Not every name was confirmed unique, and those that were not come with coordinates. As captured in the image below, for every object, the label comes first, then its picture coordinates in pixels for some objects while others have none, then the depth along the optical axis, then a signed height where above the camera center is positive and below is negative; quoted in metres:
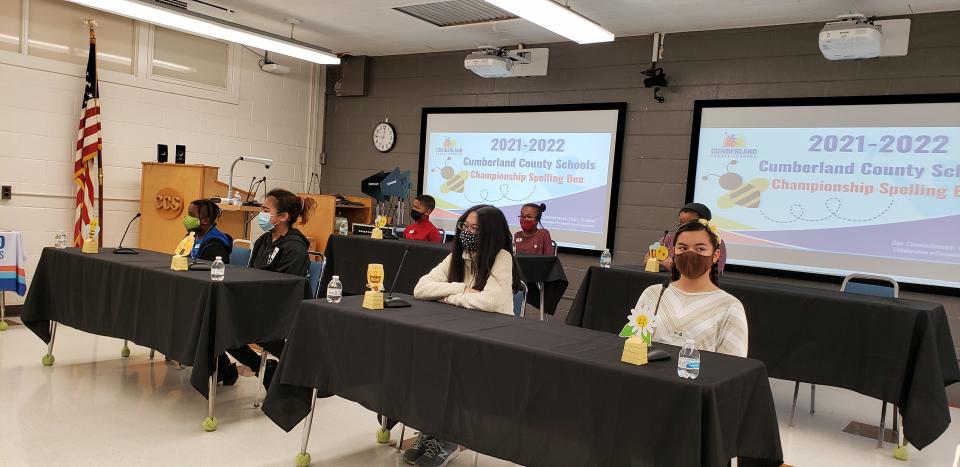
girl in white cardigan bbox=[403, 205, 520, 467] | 3.03 -0.38
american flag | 6.02 +0.13
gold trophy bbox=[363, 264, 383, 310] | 2.80 -0.43
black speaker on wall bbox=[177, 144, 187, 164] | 6.79 +0.12
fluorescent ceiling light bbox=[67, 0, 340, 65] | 5.39 +1.17
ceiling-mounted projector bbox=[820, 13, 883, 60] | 4.77 +1.22
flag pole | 6.04 -0.01
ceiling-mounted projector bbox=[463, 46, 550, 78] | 6.59 +1.23
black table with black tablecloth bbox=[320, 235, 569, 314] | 5.37 -0.62
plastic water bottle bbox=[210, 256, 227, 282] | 3.30 -0.48
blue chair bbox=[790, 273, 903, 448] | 4.14 -0.41
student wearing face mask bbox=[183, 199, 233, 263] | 4.27 -0.40
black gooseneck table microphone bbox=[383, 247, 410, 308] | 2.88 -0.49
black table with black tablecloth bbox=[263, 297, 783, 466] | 1.96 -0.62
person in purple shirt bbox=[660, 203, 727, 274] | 4.72 -0.05
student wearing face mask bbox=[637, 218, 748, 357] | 2.48 -0.35
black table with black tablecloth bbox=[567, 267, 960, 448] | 3.40 -0.65
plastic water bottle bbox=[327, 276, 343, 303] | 2.90 -0.46
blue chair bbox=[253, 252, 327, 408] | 4.11 -0.57
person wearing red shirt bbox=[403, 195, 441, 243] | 6.25 -0.35
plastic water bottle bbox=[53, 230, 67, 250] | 4.33 -0.51
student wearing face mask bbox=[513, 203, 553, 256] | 5.88 -0.35
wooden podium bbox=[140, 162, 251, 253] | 6.18 -0.30
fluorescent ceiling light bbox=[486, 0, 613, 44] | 4.71 +1.24
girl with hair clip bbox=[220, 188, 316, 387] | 4.02 -0.41
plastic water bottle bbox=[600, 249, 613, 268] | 4.92 -0.42
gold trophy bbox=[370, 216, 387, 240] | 5.96 -0.39
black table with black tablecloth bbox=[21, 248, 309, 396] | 3.27 -0.70
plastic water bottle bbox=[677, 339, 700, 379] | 1.99 -0.44
